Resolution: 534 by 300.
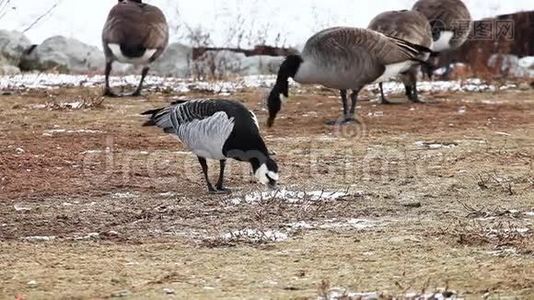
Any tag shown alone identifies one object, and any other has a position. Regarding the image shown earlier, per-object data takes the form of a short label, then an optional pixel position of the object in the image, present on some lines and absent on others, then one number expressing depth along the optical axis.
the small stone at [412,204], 13.29
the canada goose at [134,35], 25.80
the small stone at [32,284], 9.56
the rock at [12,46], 36.63
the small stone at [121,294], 9.14
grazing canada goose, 20.91
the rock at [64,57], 37.19
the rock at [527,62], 38.34
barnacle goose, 13.98
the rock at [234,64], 35.94
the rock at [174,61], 38.41
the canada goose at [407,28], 23.98
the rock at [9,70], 32.91
